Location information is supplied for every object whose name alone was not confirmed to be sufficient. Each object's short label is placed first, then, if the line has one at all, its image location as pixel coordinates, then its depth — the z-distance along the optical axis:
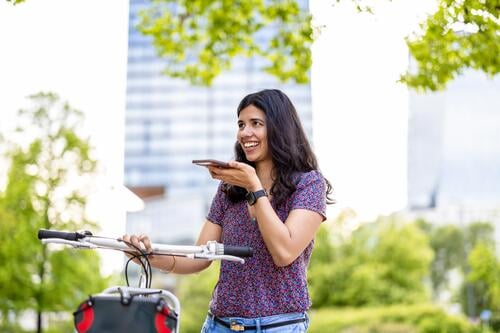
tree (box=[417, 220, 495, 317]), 38.25
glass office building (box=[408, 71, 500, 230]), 31.73
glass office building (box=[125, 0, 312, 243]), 81.06
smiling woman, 2.27
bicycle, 1.89
